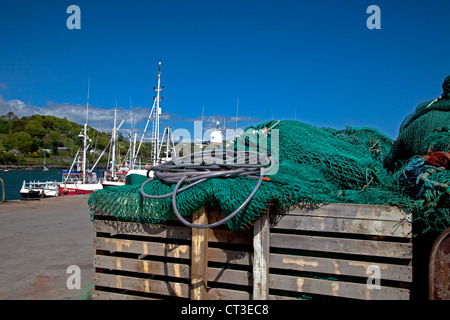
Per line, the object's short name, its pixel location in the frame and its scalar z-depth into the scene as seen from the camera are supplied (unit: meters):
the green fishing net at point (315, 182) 2.68
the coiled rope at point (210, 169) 2.83
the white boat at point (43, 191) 27.66
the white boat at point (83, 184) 29.42
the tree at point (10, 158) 113.25
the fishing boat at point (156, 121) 28.31
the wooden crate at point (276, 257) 2.58
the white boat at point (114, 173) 33.30
